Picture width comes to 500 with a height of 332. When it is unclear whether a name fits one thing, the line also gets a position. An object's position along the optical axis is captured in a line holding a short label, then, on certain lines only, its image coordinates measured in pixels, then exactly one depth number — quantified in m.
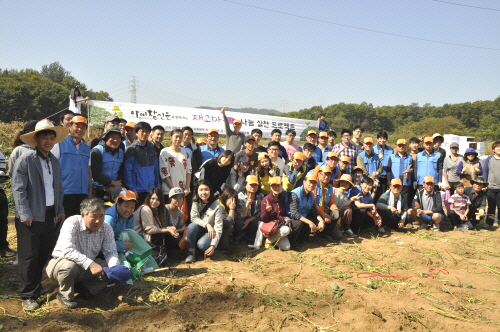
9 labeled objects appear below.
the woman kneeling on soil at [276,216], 5.95
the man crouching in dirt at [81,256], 3.80
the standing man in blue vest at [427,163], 7.76
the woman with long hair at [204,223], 5.39
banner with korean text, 11.32
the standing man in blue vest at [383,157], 7.81
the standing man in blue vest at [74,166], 4.79
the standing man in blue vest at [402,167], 7.71
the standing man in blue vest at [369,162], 7.71
